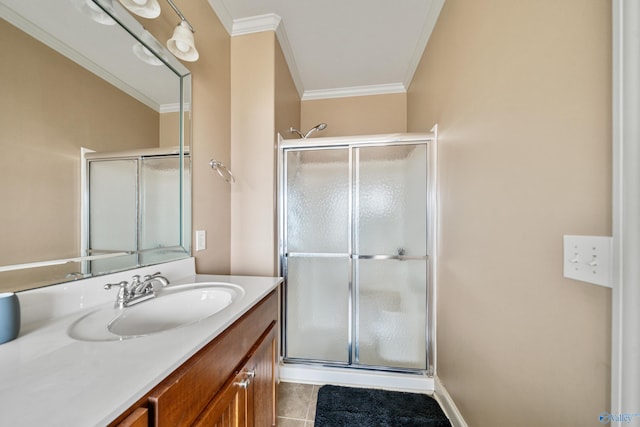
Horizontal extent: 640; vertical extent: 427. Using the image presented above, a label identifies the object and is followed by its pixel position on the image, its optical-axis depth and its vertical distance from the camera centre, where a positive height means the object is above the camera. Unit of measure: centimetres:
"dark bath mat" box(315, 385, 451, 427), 125 -119
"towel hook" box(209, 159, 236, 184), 129 +26
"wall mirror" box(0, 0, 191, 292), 61 +24
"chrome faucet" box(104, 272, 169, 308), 77 -29
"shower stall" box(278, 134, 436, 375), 157 -28
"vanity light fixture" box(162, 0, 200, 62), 100 +78
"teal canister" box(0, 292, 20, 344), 51 -25
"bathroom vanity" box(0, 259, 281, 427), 35 -31
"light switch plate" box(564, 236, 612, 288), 50 -11
